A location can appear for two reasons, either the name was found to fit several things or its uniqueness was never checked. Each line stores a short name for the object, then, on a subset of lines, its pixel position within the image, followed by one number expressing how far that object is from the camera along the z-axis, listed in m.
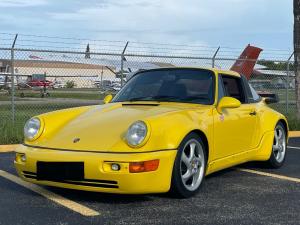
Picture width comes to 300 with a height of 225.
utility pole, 12.74
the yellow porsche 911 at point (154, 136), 4.74
